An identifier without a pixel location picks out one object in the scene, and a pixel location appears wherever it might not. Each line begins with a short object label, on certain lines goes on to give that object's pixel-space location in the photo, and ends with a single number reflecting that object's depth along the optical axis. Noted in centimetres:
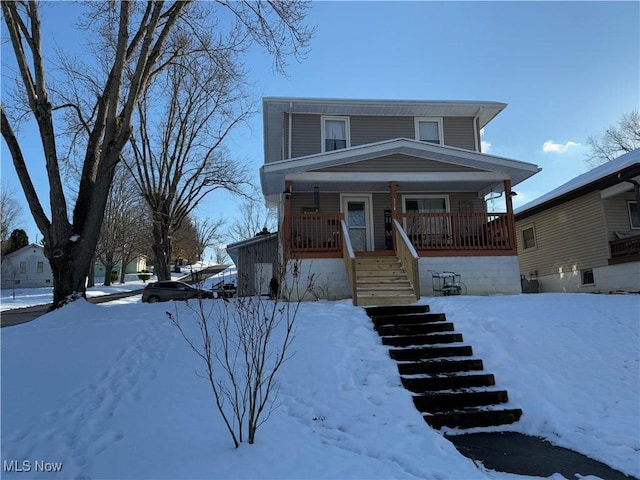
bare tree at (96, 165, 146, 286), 3522
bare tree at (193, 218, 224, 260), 4956
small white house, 4450
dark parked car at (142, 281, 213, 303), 2194
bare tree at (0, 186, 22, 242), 4384
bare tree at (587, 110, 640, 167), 3369
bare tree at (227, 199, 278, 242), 4928
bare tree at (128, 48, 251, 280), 2227
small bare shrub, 417
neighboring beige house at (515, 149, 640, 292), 1286
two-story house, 1109
